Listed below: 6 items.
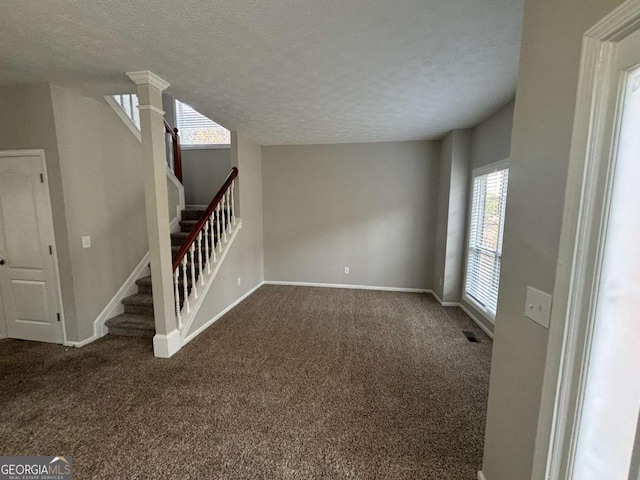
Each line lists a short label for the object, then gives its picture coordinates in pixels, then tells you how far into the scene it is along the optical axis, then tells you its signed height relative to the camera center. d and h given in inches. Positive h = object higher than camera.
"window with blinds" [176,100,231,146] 211.2 +62.5
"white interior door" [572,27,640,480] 29.6 -10.8
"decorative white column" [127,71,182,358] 90.0 +0.0
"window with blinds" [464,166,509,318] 116.6 -14.2
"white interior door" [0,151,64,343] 103.6 -19.1
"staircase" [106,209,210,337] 117.7 -50.9
